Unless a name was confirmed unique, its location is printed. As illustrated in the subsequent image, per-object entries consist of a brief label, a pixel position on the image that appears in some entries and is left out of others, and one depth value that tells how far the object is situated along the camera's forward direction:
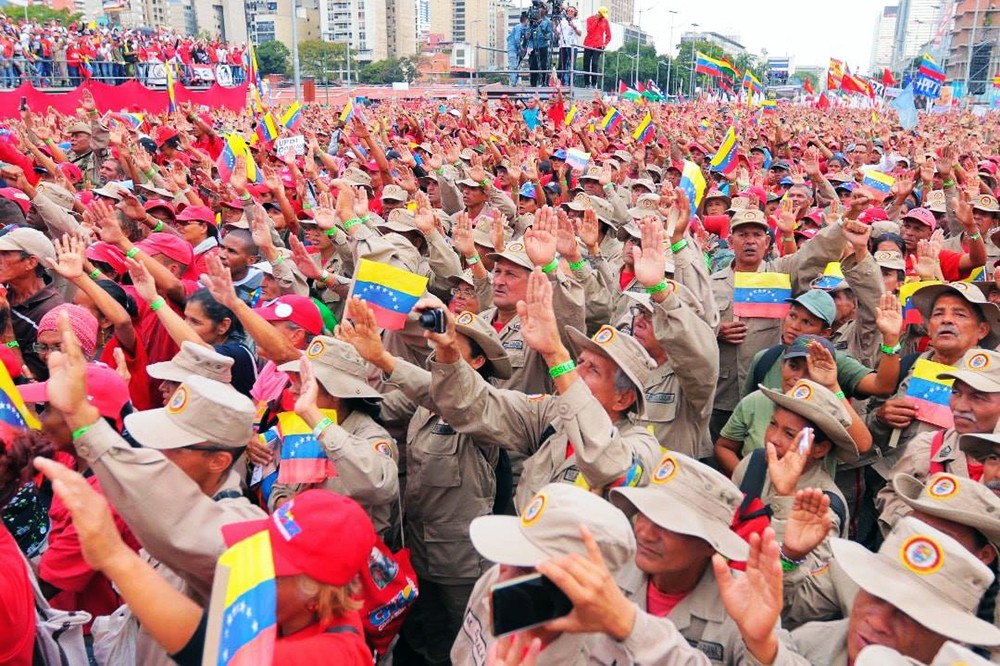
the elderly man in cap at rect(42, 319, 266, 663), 2.31
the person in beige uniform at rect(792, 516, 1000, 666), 2.17
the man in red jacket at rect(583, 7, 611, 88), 28.94
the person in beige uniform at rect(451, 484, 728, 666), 2.00
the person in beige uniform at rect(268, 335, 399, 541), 3.11
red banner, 15.07
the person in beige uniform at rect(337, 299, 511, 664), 3.96
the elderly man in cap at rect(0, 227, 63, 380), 4.73
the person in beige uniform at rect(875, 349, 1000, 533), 3.44
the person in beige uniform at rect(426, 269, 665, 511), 2.95
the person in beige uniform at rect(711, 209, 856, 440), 5.38
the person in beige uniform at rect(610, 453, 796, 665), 2.47
